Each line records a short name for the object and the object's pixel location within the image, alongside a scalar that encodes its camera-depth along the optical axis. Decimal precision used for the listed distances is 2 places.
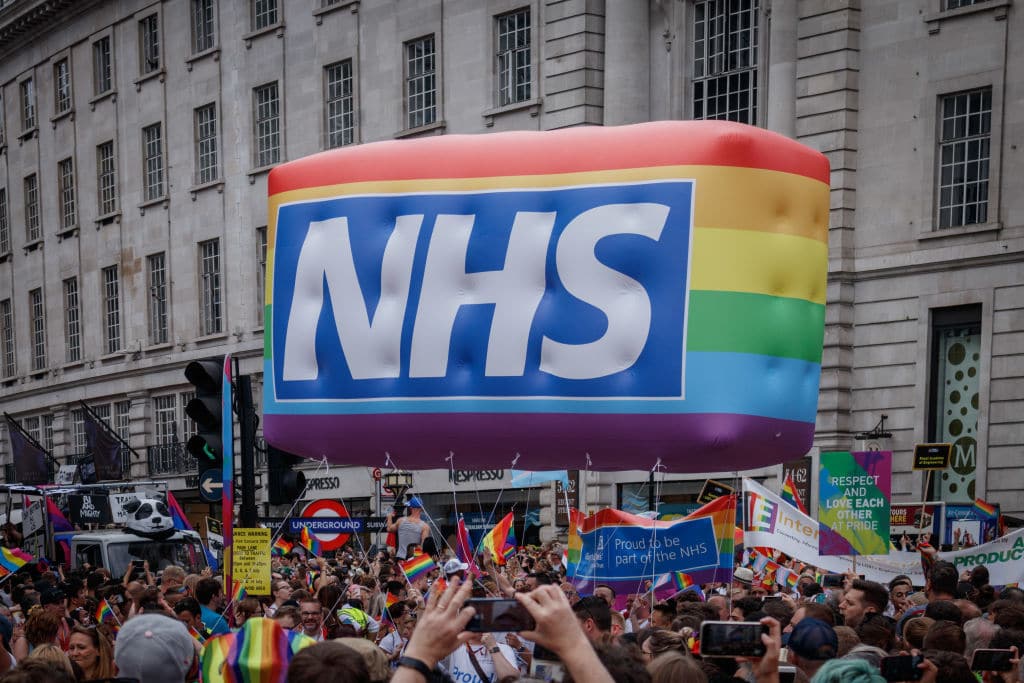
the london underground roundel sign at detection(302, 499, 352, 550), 17.22
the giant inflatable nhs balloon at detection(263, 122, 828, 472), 10.21
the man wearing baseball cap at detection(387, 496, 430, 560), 21.14
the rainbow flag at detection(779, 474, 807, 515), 19.16
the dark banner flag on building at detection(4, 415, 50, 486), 42.47
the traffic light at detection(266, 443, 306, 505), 13.01
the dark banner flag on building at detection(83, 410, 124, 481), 43.91
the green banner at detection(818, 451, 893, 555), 15.74
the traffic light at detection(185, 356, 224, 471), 13.18
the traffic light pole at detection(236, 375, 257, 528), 13.23
